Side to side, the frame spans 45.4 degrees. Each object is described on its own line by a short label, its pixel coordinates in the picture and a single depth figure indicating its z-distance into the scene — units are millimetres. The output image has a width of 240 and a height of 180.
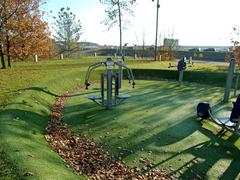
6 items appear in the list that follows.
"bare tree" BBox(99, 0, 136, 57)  29609
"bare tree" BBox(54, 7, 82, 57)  48906
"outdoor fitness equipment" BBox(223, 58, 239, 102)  12670
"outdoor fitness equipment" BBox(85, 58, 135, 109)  10414
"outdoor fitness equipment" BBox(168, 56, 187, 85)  16266
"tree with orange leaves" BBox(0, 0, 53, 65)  18656
